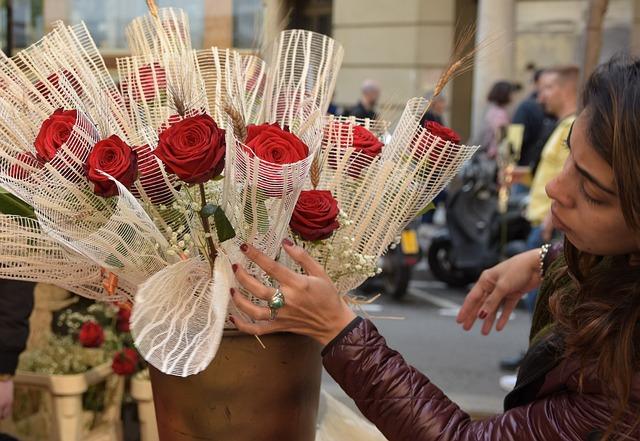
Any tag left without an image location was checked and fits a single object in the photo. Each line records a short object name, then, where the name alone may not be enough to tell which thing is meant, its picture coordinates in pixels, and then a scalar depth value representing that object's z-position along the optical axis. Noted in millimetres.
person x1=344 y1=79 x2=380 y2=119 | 8922
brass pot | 1397
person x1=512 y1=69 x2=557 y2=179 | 6828
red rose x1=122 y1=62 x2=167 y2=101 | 1508
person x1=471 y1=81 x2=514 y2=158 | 8633
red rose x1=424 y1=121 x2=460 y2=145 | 1506
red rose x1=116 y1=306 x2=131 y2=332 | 2650
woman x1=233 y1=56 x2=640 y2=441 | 1322
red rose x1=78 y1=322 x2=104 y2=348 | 2596
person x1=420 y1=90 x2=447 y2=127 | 9070
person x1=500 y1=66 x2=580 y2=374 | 4758
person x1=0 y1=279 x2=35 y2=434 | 2229
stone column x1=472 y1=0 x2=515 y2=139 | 11039
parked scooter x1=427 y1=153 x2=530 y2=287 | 7624
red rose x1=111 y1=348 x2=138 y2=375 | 2555
